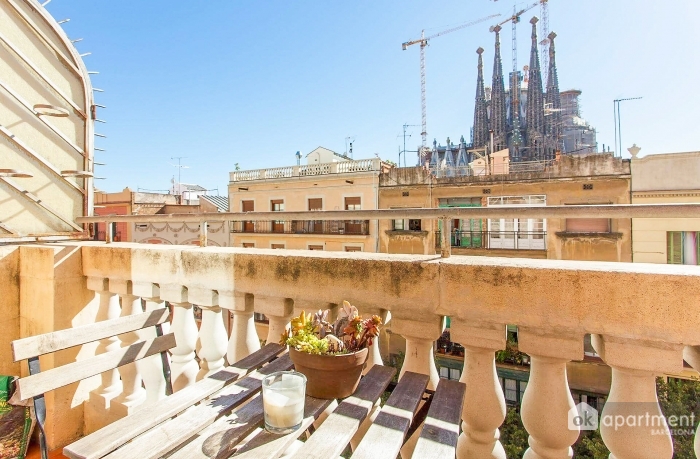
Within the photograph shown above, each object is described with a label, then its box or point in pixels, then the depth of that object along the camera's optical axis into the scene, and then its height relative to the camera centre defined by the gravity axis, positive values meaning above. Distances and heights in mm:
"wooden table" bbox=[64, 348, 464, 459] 1018 -632
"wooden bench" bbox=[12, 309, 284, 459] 1122 -599
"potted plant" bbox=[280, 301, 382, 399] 1264 -448
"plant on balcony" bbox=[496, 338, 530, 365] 11711 -4441
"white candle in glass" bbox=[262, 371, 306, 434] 1086 -549
